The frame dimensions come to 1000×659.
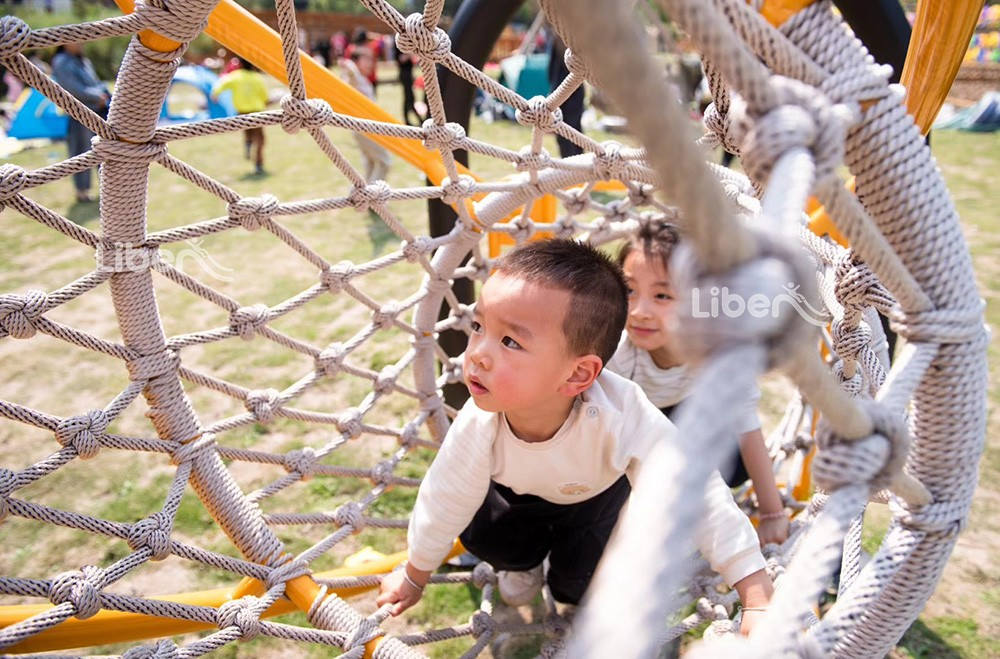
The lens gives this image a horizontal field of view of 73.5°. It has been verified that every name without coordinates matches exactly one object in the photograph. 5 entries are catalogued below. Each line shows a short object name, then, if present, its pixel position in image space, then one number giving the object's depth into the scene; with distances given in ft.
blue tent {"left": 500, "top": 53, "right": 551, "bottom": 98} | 18.22
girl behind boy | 3.71
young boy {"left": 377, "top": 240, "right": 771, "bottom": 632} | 2.65
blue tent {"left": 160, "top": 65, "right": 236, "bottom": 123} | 17.57
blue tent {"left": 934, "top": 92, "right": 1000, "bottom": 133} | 17.67
